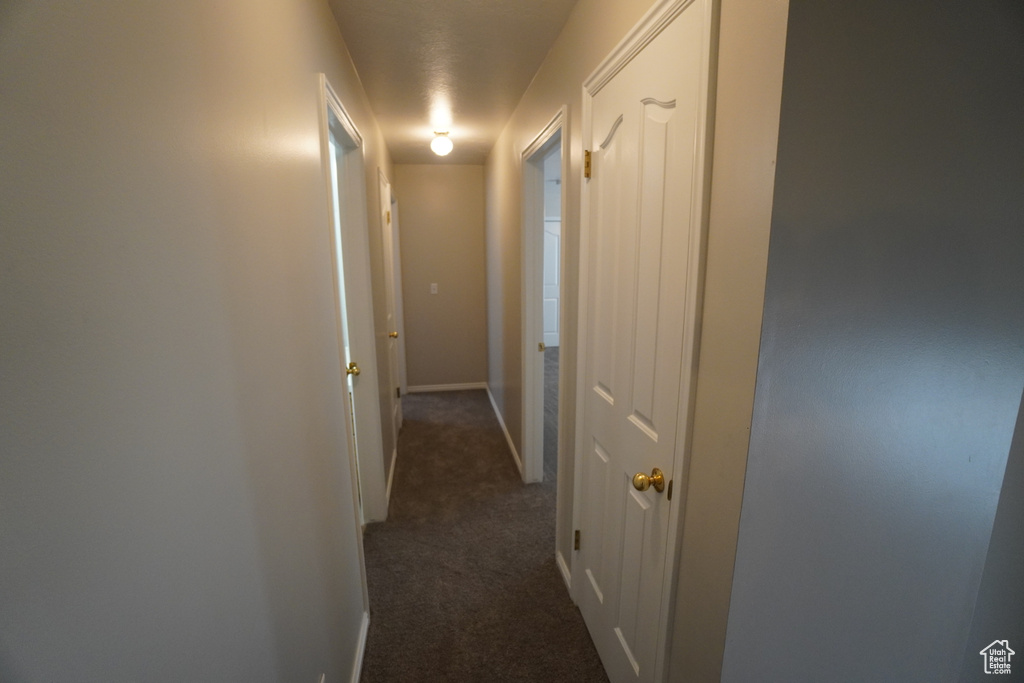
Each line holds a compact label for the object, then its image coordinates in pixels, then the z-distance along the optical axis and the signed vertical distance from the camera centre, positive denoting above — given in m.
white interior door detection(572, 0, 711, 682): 0.98 -0.14
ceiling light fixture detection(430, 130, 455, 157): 3.04 +0.83
